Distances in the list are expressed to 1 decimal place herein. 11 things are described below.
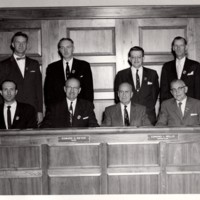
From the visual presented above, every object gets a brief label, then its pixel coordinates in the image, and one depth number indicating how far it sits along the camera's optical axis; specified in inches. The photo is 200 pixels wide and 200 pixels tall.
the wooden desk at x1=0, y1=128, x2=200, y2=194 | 142.1
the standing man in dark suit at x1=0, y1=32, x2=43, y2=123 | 193.2
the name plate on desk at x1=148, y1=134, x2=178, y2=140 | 142.1
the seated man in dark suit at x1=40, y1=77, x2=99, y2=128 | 169.9
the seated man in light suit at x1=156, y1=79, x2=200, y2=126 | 170.7
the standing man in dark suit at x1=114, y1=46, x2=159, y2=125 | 190.9
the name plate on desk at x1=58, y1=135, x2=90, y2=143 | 143.3
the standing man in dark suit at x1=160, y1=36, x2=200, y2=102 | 194.4
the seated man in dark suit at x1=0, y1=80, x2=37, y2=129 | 166.2
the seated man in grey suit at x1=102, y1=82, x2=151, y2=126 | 171.3
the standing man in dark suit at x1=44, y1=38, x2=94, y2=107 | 191.5
